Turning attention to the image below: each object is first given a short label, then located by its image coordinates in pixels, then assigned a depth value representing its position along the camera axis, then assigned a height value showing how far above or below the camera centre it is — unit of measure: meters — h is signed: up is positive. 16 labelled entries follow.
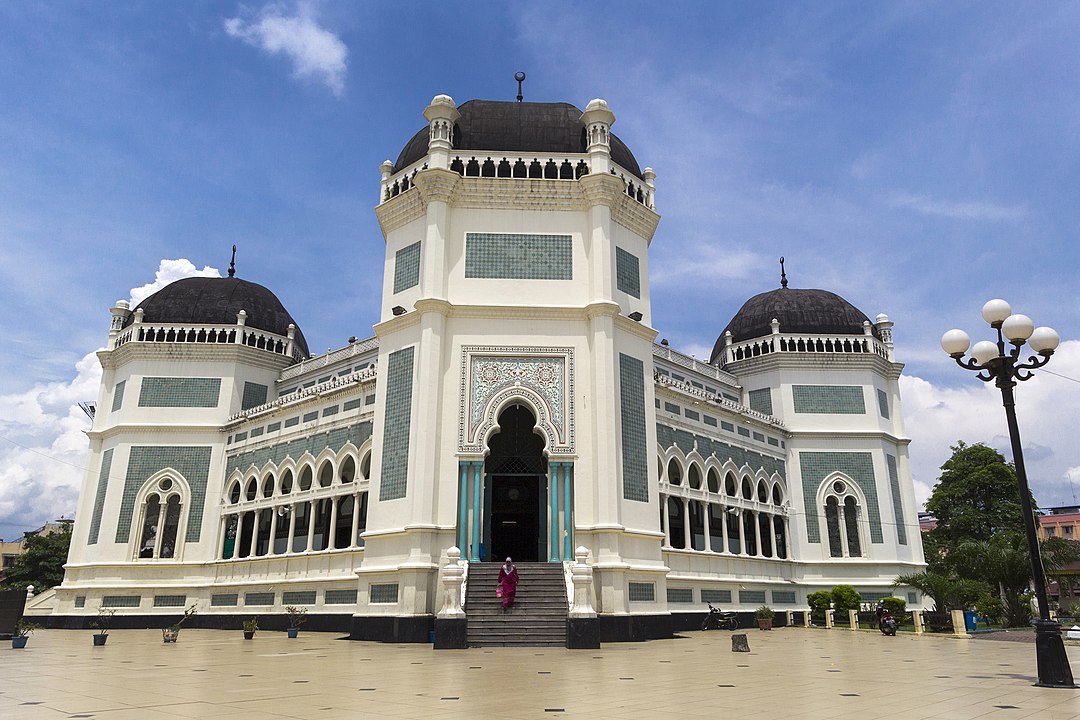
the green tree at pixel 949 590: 27.08 +0.13
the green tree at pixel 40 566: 44.47 +1.45
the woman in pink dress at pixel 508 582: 18.95 +0.26
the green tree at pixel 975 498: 42.44 +5.36
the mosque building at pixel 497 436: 21.30 +5.57
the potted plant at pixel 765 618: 27.69 -0.87
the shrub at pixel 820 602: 30.62 -0.33
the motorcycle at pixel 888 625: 23.09 -0.94
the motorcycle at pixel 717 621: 26.66 -0.94
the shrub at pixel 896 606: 29.17 -0.46
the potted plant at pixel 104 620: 30.03 -1.11
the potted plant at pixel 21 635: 18.34 -1.05
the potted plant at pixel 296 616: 24.89 -0.78
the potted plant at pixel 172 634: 19.81 -1.07
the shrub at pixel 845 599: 30.08 -0.20
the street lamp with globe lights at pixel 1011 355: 11.81 +3.89
